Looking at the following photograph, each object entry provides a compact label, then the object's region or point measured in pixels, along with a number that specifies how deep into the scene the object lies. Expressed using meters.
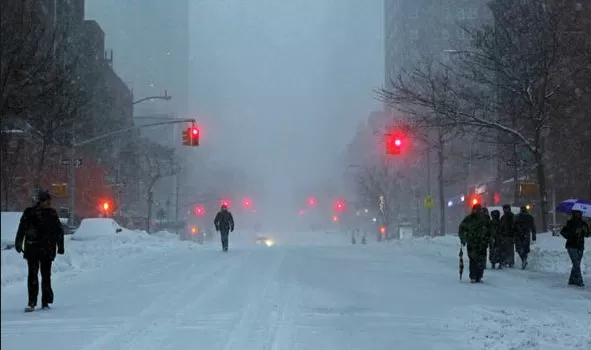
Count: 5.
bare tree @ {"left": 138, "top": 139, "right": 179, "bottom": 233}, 85.31
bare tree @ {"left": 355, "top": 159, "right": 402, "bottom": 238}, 68.62
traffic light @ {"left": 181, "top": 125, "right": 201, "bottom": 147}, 33.97
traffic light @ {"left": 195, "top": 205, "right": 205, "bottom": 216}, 93.06
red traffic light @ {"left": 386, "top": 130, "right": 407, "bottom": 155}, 32.91
